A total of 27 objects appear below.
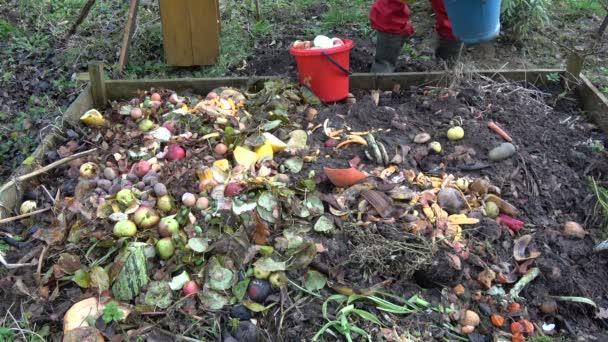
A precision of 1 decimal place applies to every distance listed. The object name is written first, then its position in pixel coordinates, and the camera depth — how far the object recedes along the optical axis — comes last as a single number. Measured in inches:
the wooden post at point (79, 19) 167.2
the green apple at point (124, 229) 88.4
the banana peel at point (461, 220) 91.2
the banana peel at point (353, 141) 110.1
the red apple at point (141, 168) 103.1
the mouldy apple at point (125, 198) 93.0
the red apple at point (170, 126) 116.5
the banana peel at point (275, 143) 108.0
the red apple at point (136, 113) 121.2
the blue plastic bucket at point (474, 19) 102.5
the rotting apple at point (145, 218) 90.3
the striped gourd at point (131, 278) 81.7
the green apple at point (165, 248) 86.7
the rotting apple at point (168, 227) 88.6
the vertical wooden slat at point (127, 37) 154.5
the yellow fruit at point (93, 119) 122.3
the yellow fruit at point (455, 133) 111.7
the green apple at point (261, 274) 83.2
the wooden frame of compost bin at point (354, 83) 127.8
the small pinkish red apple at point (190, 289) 81.7
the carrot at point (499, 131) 112.0
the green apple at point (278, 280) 82.6
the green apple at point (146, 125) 118.1
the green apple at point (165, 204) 93.2
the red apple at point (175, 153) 107.4
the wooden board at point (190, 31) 152.9
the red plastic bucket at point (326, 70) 124.2
